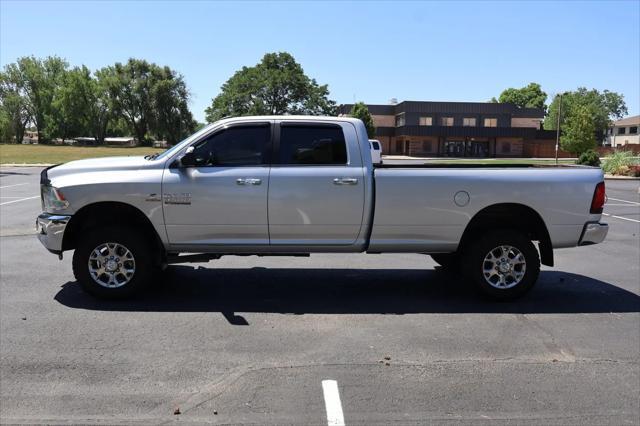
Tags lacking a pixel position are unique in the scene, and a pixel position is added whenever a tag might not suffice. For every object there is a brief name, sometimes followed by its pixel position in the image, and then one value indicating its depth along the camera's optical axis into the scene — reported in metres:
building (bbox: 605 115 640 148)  95.16
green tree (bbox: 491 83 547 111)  126.75
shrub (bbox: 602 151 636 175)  34.03
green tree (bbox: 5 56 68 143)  104.50
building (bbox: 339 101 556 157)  74.12
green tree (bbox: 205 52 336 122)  76.44
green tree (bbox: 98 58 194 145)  93.31
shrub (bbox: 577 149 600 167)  36.38
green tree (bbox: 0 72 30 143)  102.44
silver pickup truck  5.82
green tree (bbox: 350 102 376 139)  69.19
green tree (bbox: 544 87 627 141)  104.31
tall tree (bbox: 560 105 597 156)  58.88
